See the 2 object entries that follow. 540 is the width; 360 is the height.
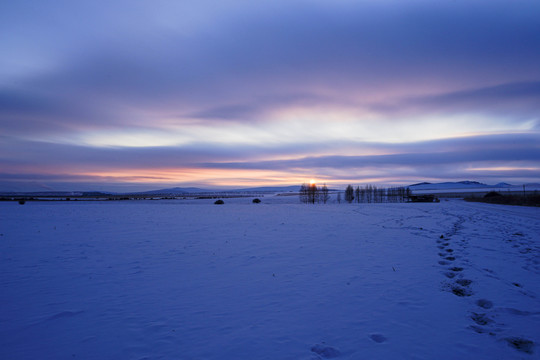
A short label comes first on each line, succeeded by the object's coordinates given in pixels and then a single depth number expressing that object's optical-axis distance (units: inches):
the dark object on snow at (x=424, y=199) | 2476.6
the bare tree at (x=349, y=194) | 3696.4
